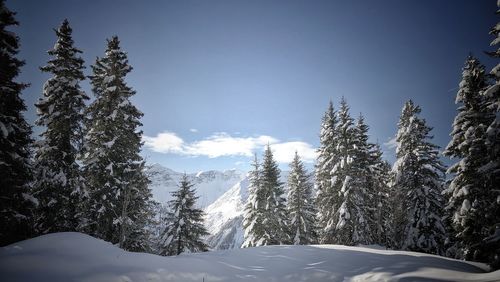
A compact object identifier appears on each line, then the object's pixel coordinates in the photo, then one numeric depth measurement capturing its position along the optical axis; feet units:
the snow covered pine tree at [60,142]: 48.49
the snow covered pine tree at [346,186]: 71.61
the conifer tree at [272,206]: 82.66
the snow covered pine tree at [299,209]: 89.01
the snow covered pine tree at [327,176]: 78.54
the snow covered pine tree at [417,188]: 62.80
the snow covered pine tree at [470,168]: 40.68
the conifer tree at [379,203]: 78.95
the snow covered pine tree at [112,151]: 54.03
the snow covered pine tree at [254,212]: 82.66
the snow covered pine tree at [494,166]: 31.09
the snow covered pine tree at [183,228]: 77.77
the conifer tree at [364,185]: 71.72
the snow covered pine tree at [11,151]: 37.35
